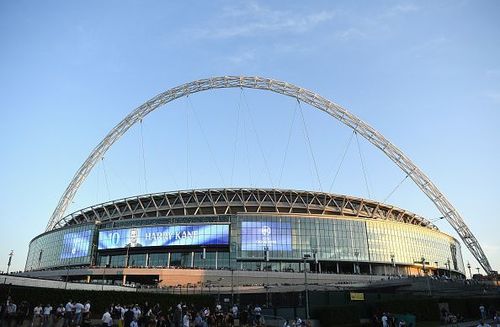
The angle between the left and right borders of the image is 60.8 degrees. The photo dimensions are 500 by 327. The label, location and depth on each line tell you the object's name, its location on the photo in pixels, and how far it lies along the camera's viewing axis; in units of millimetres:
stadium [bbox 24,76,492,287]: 99062
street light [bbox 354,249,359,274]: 107688
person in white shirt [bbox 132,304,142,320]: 28062
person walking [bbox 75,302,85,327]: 28219
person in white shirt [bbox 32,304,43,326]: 29625
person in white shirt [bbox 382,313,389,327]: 34188
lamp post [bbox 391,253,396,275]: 110838
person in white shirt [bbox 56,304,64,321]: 30391
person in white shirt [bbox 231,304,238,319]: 35375
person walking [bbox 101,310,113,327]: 25531
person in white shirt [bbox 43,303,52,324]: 29712
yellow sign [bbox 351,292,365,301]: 55906
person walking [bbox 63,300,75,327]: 29016
